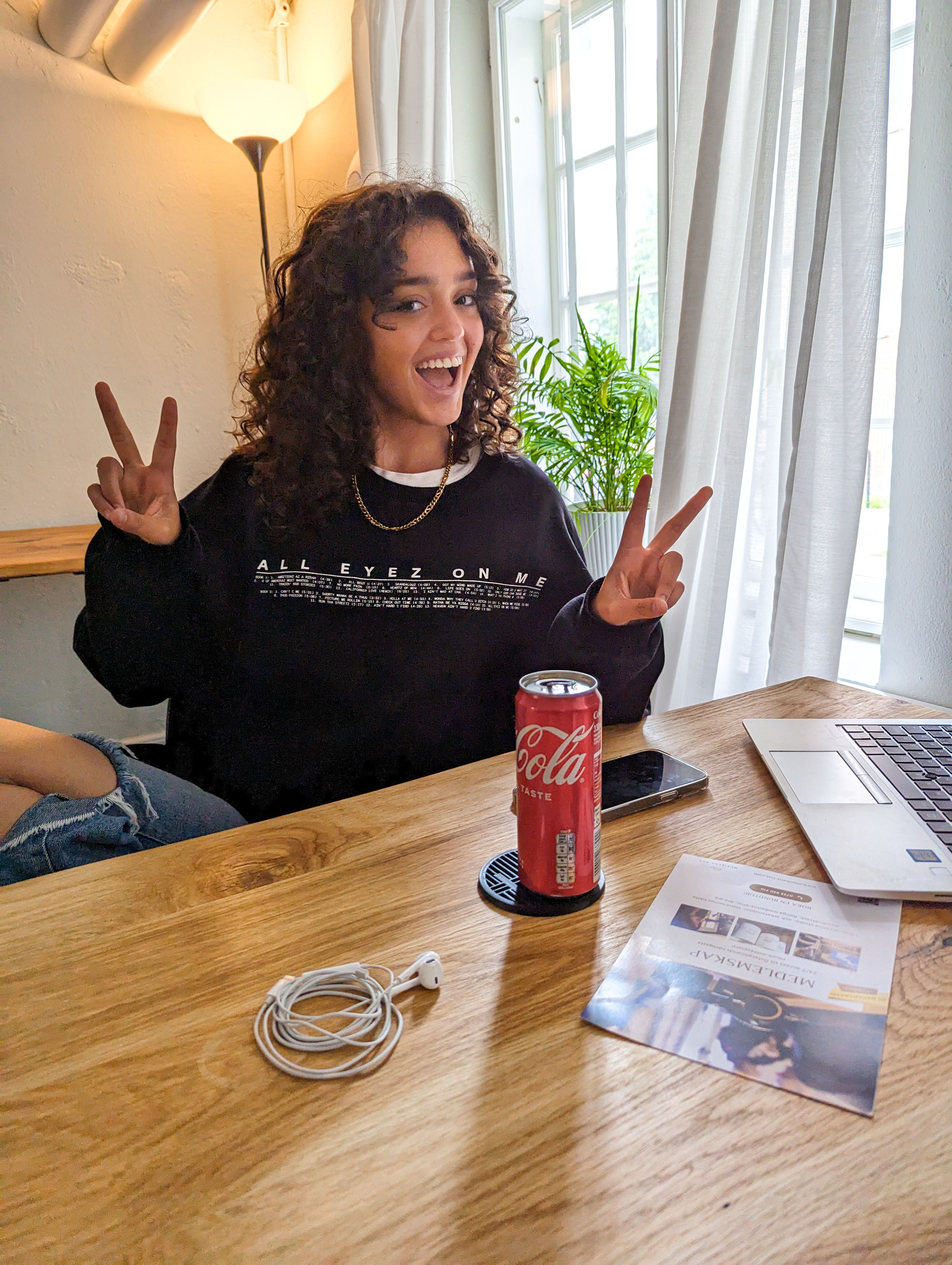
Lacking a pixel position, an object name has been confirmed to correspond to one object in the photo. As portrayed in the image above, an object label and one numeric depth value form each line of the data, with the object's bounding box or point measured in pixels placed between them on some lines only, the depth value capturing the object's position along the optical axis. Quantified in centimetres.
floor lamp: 255
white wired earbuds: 53
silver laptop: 69
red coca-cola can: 64
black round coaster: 67
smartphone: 83
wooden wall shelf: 215
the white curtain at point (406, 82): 233
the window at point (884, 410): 162
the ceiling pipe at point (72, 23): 241
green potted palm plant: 203
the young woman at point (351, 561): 132
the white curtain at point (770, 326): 142
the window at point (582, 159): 229
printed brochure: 51
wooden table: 41
